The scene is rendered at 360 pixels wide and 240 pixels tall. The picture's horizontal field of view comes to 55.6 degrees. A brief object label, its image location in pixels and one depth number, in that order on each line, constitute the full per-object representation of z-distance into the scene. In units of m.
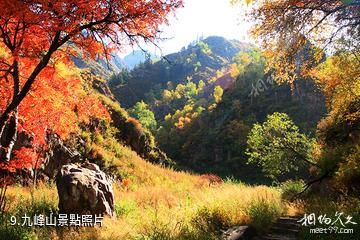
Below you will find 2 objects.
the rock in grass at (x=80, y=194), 9.17
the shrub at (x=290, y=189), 14.93
